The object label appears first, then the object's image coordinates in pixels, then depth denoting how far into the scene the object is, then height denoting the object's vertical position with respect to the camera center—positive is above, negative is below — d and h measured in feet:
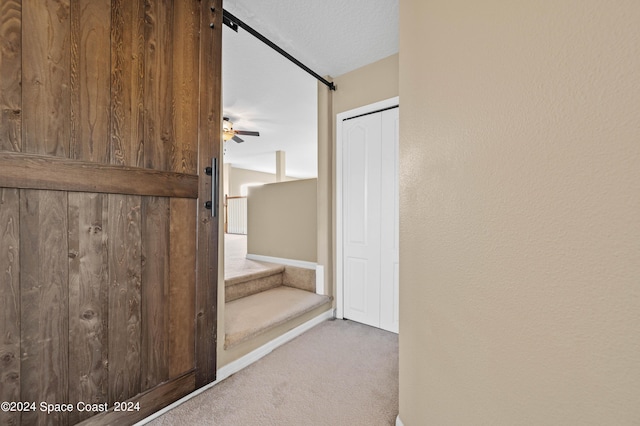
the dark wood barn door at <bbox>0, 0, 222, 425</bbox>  3.07 +0.13
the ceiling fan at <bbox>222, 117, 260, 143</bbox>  12.68 +4.44
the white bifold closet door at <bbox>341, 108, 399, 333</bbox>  7.34 -0.13
